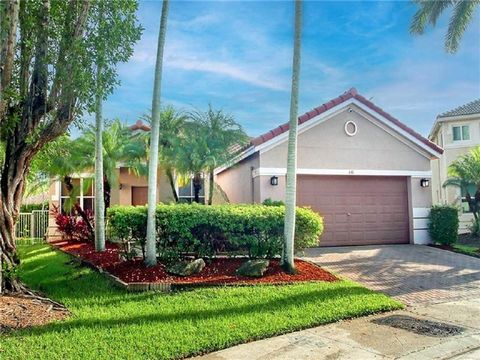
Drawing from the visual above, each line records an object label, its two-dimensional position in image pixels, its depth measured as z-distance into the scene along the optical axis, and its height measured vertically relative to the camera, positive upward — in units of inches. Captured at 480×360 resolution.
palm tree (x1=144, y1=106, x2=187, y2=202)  596.4 +90.1
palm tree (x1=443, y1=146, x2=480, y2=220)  734.2 +40.9
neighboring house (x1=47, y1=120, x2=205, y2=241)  744.8 +20.6
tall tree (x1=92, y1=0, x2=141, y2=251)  331.9 +129.2
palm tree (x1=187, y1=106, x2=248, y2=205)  592.4 +94.1
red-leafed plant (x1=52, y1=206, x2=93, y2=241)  645.9 -31.7
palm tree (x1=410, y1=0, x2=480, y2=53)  655.1 +274.9
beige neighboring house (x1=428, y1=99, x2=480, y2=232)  1030.4 +151.5
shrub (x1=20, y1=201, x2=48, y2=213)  786.2 -3.4
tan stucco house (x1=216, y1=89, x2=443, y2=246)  615.2 +44.8
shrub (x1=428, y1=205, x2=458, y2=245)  651.5 -35.1
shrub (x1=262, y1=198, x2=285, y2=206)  549.8 +0.9
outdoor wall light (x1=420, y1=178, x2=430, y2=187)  685.1 +28.8
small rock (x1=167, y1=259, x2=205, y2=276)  378.5 -55.3
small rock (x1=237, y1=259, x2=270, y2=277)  386.0 -57.4
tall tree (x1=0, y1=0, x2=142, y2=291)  315.3 +85.0
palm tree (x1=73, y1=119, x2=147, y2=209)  610.9 +71.0
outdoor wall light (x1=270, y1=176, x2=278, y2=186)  602.5 +29.4
